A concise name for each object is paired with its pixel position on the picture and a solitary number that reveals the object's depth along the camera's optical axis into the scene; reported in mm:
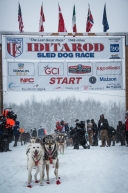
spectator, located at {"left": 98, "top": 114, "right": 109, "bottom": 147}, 13792
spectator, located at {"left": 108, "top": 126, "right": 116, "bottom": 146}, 13991
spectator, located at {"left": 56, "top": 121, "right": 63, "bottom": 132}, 15805
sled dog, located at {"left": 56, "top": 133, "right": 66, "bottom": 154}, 11933
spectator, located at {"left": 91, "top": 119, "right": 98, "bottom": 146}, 14646
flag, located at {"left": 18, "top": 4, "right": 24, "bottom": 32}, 15984
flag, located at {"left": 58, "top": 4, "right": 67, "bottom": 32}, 16016
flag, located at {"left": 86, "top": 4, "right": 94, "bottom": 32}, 16297
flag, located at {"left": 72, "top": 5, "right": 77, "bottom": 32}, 16275
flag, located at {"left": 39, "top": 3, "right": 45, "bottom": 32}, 16125
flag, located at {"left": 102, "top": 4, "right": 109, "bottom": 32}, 16375
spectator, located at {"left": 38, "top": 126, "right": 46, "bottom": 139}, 16694
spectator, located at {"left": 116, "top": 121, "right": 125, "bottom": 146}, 14042
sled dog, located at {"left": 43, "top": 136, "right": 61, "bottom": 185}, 6125
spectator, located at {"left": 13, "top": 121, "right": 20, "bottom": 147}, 14664
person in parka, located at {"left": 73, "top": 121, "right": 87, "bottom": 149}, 13703
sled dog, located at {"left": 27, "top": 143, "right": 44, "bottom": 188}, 5824
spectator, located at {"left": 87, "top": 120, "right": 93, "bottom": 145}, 14984
